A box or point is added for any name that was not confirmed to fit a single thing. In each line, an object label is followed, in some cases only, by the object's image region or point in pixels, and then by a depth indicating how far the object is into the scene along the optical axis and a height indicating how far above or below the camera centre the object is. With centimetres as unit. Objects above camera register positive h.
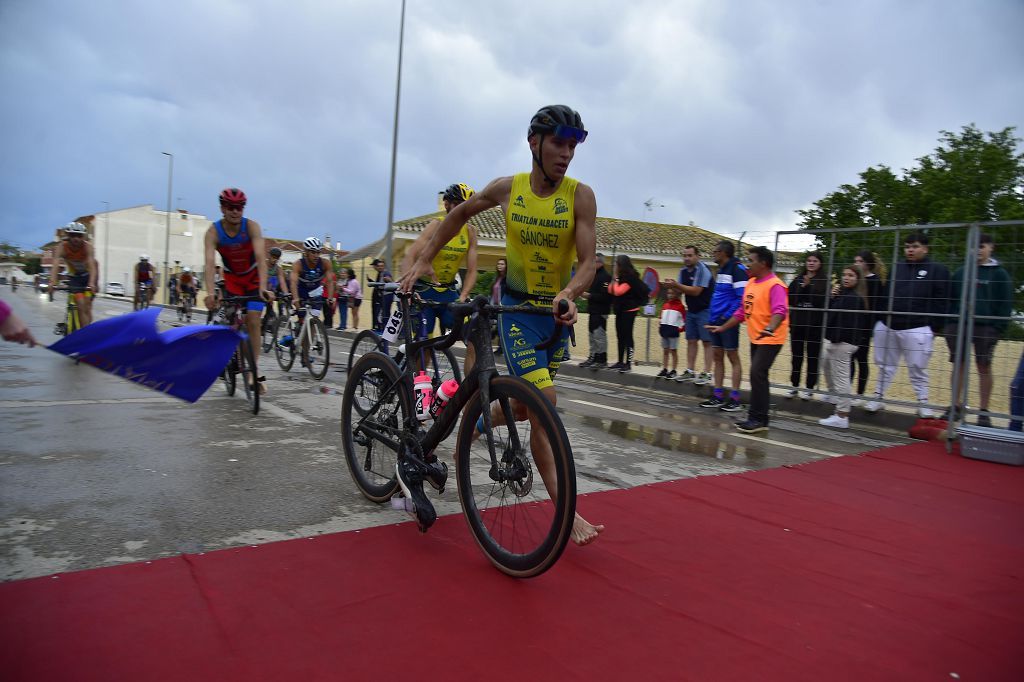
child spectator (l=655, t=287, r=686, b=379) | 1059 +10
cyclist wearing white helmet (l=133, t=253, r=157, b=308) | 1925 +71
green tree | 3098 +757
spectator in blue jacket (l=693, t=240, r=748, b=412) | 850 +40
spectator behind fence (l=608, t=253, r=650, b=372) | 1145 +50
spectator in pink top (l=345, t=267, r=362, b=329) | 1953 +53
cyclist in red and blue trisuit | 699 +54
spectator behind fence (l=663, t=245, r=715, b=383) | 959 +60
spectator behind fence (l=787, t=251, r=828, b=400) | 816 +33
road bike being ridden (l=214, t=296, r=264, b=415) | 654 -53
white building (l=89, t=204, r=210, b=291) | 8375 +764
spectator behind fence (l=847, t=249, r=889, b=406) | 765 +72
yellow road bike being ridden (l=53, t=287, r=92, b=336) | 984 -27
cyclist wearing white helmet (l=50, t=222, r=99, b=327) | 970 +45
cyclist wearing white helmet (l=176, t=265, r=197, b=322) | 2514 +52
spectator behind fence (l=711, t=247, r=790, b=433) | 705 +15
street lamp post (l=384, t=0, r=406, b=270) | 2042 +354
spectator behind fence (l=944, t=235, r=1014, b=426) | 641 +38
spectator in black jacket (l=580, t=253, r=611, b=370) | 1164 +19
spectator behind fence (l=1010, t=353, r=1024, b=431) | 625 -37
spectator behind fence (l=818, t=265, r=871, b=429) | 777 +16
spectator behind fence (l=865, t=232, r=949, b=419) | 712 +34
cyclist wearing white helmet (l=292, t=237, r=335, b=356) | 1009 +52
